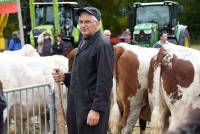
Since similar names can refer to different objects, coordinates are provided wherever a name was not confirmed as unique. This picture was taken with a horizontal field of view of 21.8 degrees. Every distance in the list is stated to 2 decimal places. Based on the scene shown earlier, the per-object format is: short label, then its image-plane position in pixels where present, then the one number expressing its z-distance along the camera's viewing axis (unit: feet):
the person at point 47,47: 54.73
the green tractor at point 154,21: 81.35
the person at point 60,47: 57.82
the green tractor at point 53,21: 67.97
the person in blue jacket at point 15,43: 57.57
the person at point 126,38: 56.95
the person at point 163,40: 47.57
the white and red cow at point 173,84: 20.34
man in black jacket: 13.94
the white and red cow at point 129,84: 24.56
